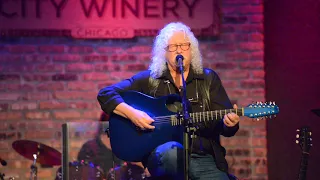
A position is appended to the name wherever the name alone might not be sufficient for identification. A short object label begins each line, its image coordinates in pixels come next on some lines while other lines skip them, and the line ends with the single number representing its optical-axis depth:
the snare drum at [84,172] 9.44
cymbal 9.34
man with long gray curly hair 7.27
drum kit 9.37
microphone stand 6.51
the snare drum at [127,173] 9.59
